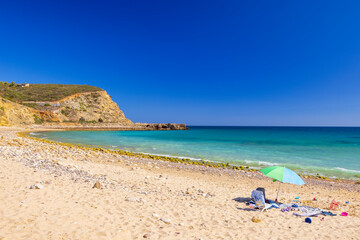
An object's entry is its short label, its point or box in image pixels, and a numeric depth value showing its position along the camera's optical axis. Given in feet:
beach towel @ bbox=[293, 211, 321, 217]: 21.61
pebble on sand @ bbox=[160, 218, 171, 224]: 17.84
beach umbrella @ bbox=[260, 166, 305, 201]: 24.80
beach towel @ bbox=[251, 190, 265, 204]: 24.54
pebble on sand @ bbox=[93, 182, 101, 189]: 25.48
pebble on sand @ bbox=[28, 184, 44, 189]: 22.25
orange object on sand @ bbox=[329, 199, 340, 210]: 24.92
